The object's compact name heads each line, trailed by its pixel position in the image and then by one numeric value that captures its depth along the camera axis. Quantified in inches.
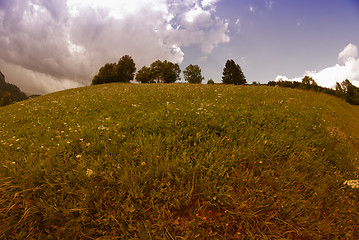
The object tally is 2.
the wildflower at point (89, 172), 99.3
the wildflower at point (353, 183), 107.8
